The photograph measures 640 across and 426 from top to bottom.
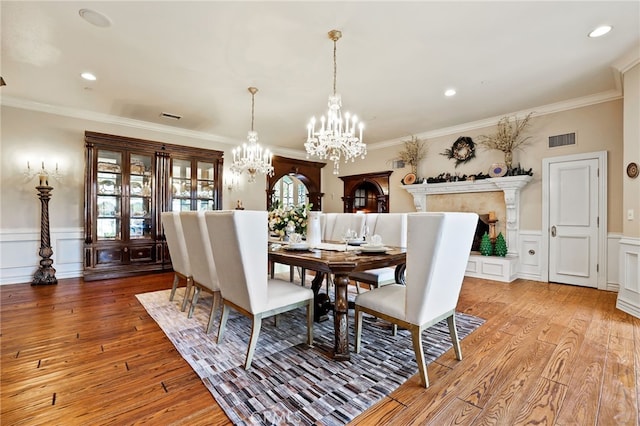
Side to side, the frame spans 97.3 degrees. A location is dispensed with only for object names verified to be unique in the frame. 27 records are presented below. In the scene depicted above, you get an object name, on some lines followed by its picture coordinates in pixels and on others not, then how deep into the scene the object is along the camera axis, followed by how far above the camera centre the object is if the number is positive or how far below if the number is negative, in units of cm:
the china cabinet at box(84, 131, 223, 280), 436 +25
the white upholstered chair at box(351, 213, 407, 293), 284 -26
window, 965 +78
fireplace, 449 +9
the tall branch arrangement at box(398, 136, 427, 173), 584 +128
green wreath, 515 +118
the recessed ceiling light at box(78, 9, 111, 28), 233 +165
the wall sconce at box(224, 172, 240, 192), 605 +66
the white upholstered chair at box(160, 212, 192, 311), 294 -38
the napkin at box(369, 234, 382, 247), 243 -25
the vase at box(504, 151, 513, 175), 461 +89
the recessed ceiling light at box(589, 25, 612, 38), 253 +167
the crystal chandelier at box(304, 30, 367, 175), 292 +77
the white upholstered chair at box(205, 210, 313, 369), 183 -37
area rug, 152 -106
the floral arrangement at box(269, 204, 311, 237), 283 -4
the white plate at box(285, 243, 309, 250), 248 -30
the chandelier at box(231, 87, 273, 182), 395 +74
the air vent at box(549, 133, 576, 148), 420 +112
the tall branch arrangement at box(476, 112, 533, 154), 459 +131
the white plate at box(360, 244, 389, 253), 230 -30
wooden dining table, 192 -37
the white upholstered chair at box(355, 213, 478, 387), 163 -37
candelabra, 409 -39
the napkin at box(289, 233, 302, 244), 266 -25
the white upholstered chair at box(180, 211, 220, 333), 243 -37
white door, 402 -12
